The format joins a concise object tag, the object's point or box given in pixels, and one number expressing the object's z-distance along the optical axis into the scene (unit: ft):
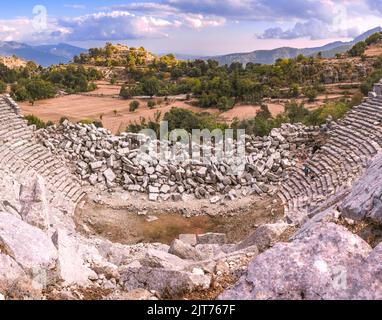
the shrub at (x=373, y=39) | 186.27
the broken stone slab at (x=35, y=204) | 26.40
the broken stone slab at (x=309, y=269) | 13.74
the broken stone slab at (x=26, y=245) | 19.02
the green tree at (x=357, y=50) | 170.85
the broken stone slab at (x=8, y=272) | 17.11
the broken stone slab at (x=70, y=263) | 19.63
